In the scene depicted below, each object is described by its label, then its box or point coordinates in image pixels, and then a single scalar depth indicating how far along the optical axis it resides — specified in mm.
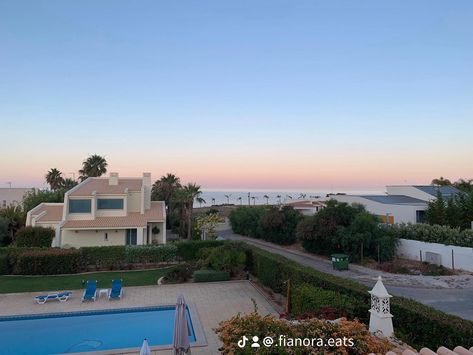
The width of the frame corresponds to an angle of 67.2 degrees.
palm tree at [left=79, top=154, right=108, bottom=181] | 53750
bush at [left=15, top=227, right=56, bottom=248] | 29609
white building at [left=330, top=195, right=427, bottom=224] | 36219
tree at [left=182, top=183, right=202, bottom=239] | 43938
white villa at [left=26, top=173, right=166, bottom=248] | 31938
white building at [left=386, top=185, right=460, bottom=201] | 42100
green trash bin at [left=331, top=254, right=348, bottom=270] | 24719
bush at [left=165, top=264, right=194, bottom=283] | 21577
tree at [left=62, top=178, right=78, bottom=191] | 58194
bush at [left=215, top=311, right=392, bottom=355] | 7211
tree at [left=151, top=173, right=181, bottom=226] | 51031
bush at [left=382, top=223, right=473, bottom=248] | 24183
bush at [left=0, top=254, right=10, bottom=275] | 23781
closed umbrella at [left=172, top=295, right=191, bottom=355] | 8516
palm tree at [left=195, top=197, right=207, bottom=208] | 47344
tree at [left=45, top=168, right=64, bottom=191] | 59800
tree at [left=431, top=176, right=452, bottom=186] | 70688
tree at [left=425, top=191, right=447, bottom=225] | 31781
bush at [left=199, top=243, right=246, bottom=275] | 21875
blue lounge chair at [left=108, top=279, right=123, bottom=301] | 17359
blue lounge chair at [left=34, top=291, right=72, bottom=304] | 16781
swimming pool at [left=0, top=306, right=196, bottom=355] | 12352
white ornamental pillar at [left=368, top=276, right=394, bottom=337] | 9289
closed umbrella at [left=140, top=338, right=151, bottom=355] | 7009
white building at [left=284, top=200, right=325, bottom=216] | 54531
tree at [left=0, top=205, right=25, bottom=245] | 37919
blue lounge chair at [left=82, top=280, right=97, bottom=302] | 17045
